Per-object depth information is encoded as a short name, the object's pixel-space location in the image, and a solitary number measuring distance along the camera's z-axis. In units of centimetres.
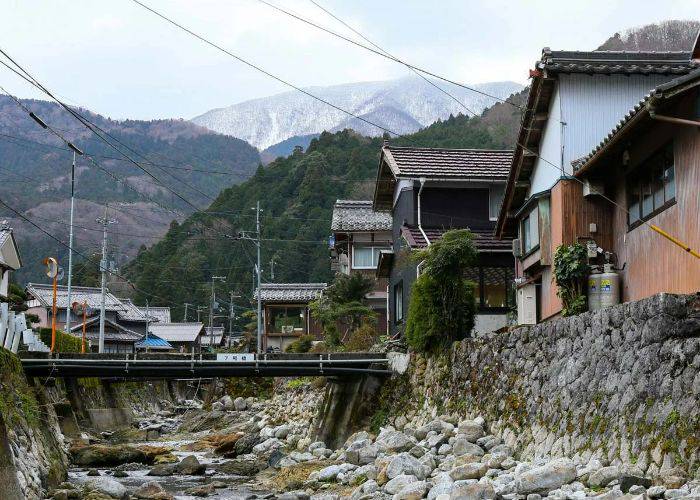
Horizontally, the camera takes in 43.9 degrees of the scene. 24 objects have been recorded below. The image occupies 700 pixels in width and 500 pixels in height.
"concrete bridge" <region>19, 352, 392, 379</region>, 2959
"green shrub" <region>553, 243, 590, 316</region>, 2092
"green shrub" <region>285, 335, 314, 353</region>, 5175
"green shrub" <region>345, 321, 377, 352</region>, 3869
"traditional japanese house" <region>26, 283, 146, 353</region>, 6862
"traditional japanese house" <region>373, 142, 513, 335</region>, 3209
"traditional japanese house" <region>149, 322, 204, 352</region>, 9056
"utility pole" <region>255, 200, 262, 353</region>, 5178
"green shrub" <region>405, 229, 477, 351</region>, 2689
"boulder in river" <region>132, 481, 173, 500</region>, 2325
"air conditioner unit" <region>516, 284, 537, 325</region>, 2623
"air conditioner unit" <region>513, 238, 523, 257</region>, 2688
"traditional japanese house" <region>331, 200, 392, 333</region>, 4984
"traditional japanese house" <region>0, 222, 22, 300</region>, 4397
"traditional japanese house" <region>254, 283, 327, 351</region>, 6319
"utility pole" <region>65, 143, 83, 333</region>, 4241
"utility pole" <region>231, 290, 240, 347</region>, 8644
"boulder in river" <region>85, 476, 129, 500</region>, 2350
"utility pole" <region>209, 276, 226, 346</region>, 8276
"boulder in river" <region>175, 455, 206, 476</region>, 2973
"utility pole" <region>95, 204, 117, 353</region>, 4869
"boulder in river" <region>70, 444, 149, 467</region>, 3269
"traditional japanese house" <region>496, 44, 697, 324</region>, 2205
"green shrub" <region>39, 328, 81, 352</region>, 4716
